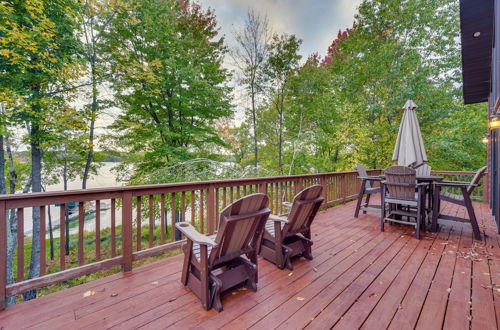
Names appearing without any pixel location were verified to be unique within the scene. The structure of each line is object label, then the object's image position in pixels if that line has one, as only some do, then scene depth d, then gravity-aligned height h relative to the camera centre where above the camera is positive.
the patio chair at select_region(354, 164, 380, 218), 4.69 -0.64
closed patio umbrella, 4.54 +0.41
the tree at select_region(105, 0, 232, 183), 7.35 +2.86
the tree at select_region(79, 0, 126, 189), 6.48 +3.74
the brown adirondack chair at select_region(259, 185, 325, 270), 2.50 -0.85
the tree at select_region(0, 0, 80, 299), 4.71 +2.47
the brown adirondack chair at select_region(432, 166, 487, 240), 3.51 -0.68
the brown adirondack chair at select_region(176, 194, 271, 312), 1.82 -0.82
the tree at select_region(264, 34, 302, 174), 10.46 +4.73
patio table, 3.91 -0.47
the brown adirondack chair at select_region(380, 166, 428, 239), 3.59 -0.51
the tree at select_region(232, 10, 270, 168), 9.78 +5.11
